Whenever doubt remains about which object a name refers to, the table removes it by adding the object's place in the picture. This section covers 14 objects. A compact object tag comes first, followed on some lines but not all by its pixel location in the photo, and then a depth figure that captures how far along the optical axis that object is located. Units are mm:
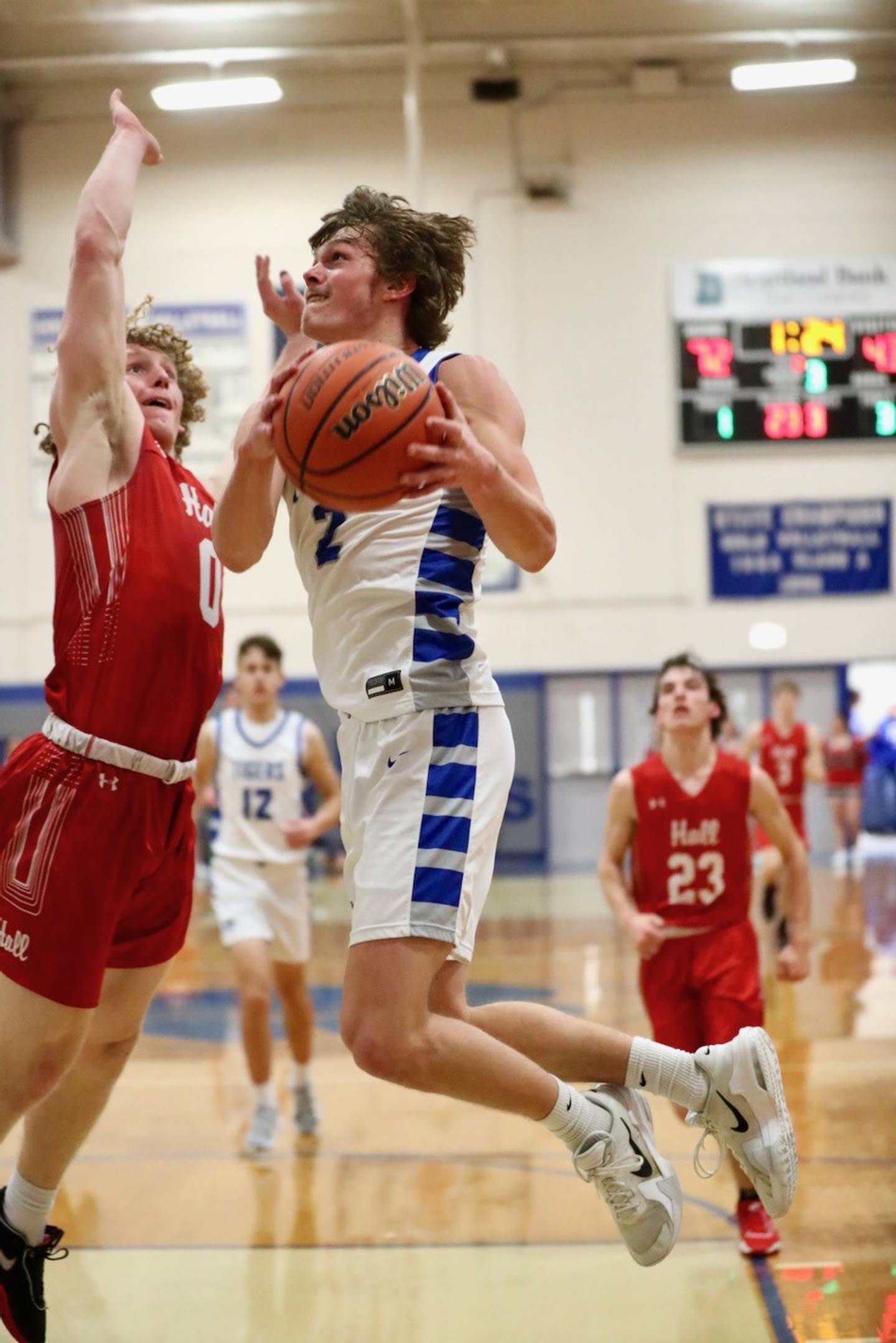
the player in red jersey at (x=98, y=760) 2822
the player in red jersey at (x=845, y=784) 15188
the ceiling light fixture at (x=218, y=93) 14164
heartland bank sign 15297
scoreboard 14961
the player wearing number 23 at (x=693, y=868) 4348
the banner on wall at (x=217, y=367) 15727
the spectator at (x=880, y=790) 17719
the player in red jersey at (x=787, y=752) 10859
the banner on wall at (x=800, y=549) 15742
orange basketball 2545
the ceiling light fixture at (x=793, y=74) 14641
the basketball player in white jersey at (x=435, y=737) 2705
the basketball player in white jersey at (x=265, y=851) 5242
